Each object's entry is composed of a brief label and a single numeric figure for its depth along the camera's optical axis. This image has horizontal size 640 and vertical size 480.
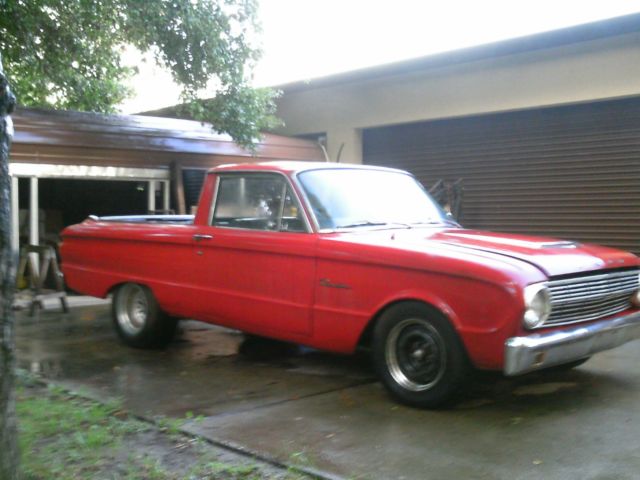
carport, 10.33
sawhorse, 9.24
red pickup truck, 4.73
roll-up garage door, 10.24
